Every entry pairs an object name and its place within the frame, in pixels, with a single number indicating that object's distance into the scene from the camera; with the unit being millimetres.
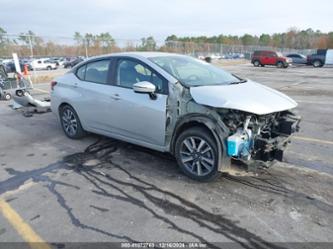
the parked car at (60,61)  38053
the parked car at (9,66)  23319
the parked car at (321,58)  32906
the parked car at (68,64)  36566
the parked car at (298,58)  35531
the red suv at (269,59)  31734
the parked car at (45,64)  34656
